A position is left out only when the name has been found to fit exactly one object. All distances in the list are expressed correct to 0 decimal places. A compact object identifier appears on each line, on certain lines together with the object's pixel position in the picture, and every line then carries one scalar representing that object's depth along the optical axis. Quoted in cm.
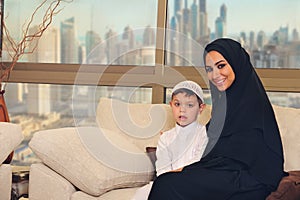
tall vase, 302
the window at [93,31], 329
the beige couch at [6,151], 247
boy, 232
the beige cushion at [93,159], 231
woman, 210
